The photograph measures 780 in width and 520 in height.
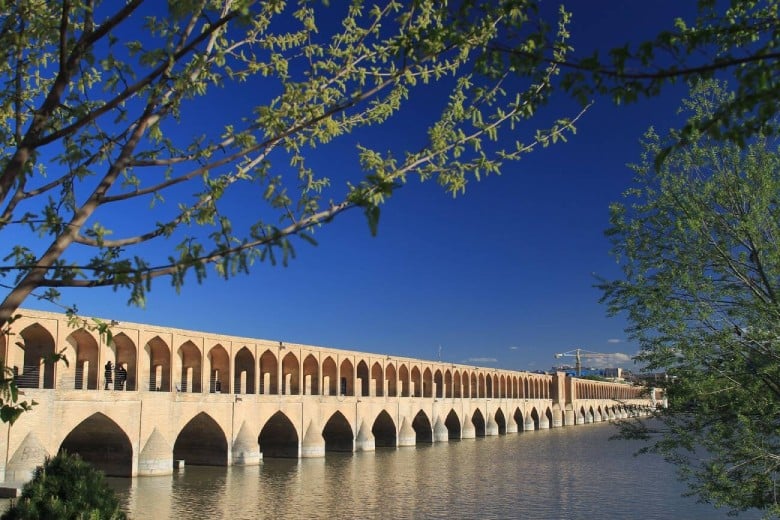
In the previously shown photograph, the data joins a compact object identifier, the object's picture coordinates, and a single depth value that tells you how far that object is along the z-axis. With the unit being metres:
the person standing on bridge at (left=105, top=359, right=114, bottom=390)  25.47
